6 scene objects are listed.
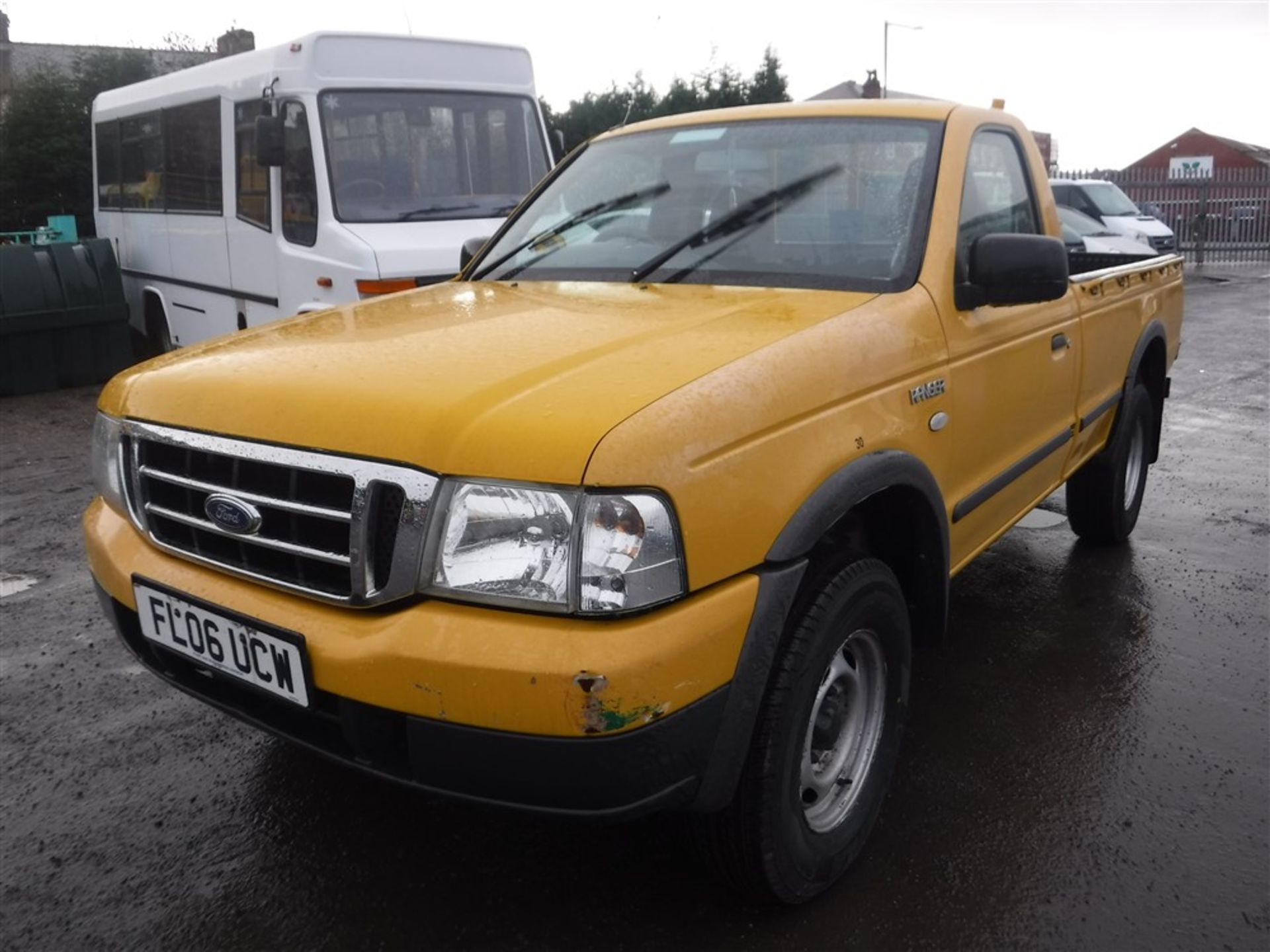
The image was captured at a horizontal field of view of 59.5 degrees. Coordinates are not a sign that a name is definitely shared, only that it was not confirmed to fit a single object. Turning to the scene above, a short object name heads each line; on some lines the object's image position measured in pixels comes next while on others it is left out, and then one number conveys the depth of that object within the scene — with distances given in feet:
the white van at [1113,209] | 59.47
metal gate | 80.33
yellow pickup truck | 6.51
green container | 32.48
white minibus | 25.46
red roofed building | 147.64
